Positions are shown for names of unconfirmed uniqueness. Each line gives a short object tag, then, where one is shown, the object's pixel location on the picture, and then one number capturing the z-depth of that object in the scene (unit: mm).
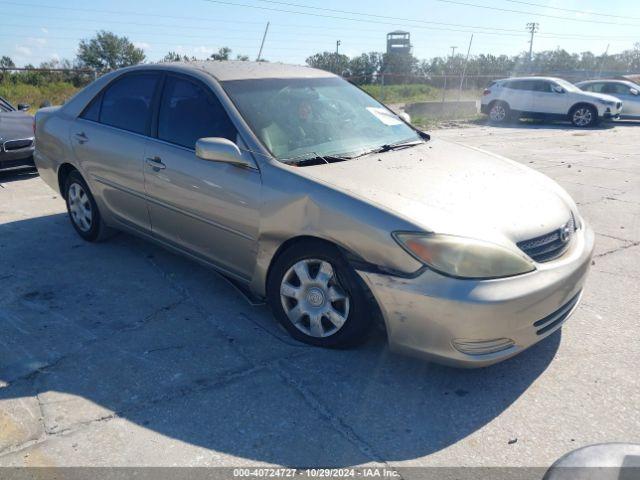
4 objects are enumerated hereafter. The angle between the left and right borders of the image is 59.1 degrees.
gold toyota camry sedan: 2836
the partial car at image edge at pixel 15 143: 7773
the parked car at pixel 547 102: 17156
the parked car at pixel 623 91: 18547
